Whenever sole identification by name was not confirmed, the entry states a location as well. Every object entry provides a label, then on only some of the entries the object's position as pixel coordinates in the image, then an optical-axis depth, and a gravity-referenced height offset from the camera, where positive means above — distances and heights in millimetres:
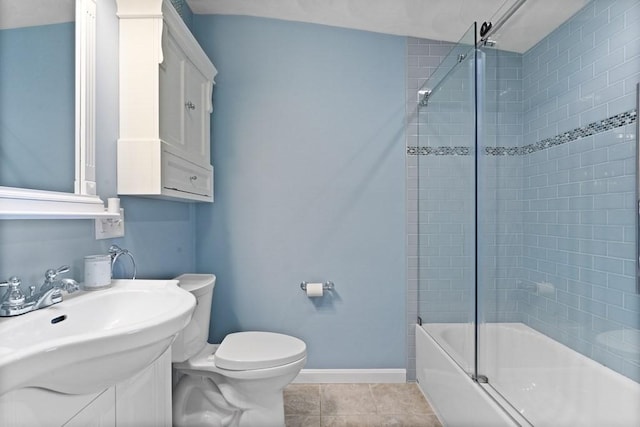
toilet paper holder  2191 -466
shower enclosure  1289 -56
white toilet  1525 -776
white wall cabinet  1390 +500
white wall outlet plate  1248 -48
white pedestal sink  590 -273
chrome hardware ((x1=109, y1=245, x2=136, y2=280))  1306 -145
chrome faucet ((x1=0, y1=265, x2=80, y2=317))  817 -211
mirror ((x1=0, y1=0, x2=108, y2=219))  902 +328
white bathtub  1265 -710
